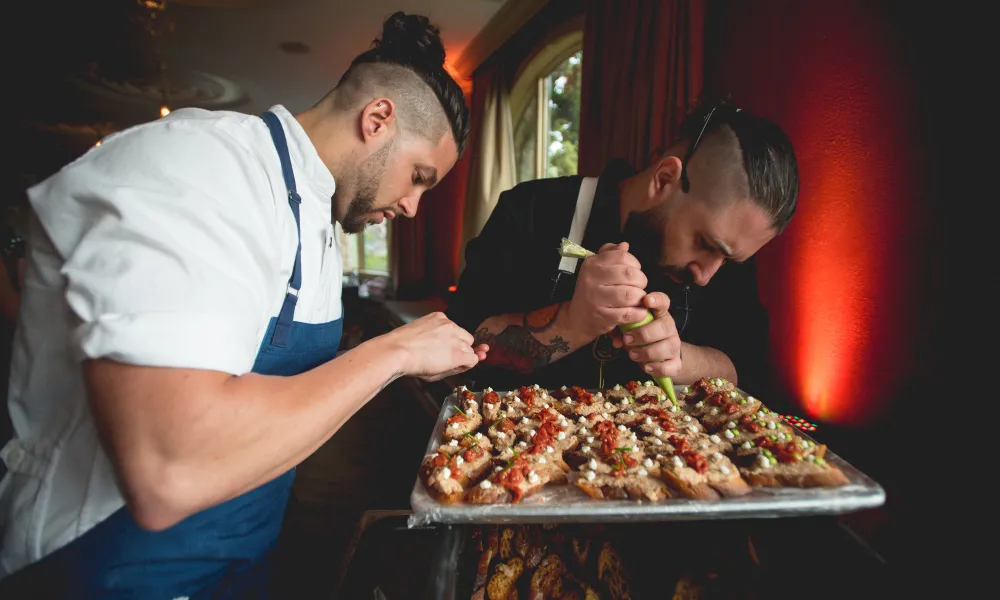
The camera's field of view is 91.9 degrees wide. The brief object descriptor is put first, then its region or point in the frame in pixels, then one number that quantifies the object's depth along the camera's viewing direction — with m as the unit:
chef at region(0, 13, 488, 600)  0.72
